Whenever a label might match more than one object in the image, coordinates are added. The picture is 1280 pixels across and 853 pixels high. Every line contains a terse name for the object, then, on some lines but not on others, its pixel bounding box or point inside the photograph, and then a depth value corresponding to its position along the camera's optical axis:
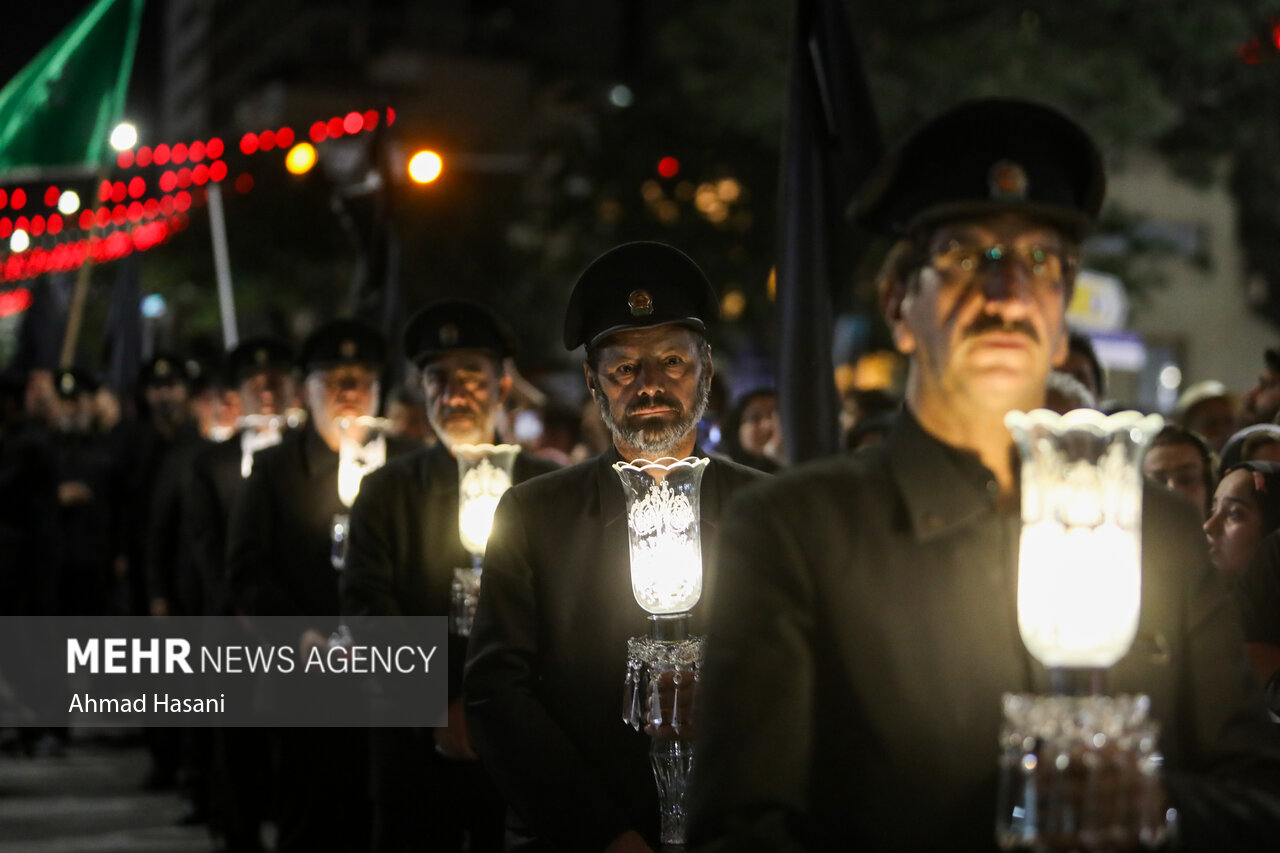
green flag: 13.24
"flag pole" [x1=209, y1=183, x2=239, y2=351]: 16.28
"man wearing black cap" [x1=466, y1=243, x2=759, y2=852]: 4.40
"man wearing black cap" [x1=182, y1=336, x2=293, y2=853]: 9.65
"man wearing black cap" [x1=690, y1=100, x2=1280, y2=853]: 2.75
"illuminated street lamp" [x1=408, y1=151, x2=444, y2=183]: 13.16
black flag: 6.89
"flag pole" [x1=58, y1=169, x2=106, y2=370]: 15.98
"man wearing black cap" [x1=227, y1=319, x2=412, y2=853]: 8.23
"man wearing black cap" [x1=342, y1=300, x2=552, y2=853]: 6.75
